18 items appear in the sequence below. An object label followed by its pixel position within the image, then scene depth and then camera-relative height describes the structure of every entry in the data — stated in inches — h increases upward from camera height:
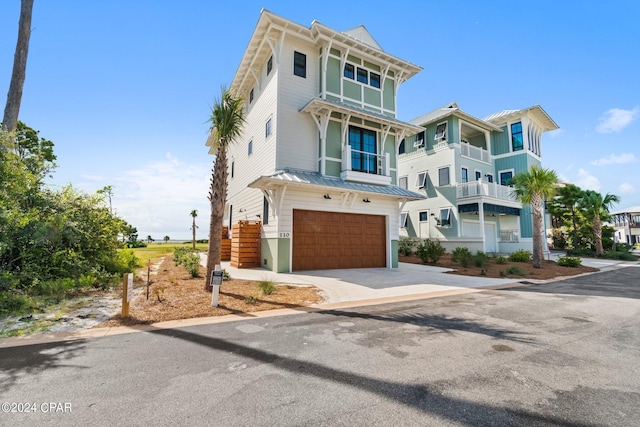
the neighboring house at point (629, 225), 2044.8 +108.6
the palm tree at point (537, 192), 603.8 +103.3
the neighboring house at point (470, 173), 832.9 +212.0
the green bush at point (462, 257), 589.4 -38.6
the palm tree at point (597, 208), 962.1 +109.3
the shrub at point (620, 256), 884.2 -51.1
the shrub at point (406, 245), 811.0 -19.3
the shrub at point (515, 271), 493.0 -55.2
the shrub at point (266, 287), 296.8 -52.0
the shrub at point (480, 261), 562.9 -44.2
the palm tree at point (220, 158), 308.8 +91.6
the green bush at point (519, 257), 687.7 -42.6
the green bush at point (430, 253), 638.5 -32.2
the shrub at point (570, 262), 634.8 -49.9
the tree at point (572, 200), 1037.2 +146.2
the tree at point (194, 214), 1268.0 +105.9
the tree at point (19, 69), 371.5 +224.0
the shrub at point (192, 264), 401.4 -39.6
